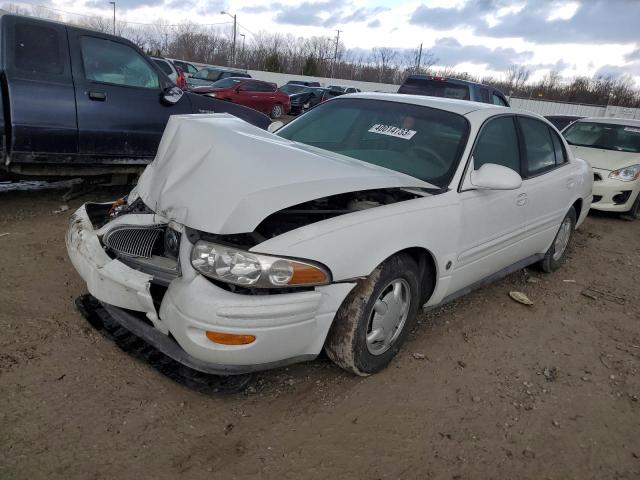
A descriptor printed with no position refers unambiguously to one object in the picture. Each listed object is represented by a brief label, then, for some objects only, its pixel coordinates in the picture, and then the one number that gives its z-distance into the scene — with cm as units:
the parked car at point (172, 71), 1017
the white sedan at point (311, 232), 226
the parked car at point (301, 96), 2136
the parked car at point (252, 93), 1669
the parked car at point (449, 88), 934
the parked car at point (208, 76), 1943
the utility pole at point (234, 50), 5252
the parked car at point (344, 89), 2619
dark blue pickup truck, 455
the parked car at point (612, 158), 725
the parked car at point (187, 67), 2297
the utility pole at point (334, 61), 5945
